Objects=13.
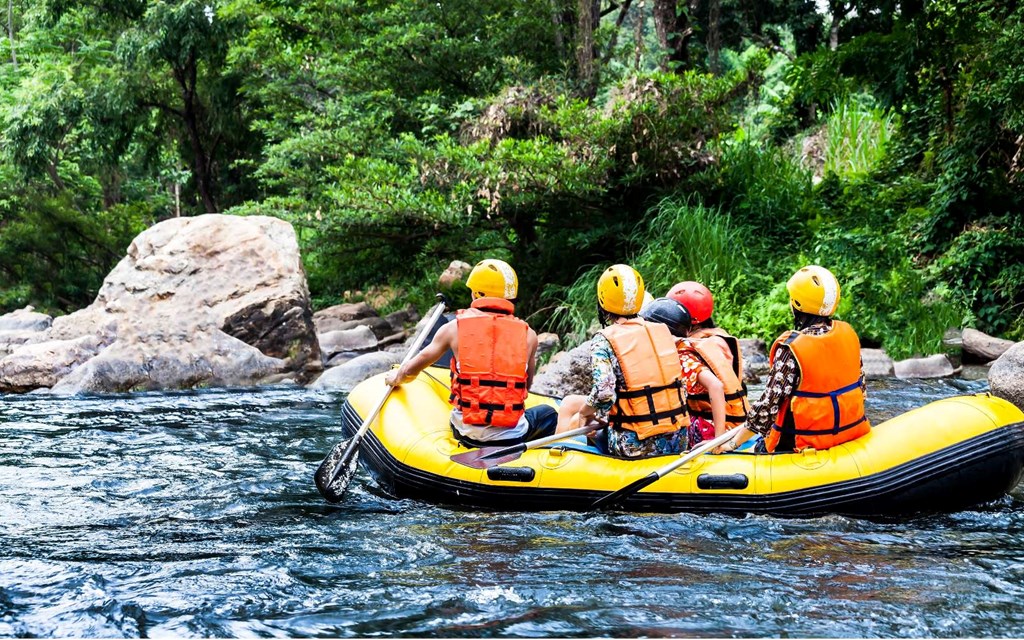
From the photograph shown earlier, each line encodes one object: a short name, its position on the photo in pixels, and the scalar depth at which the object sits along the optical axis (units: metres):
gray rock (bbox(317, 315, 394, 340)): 13.38
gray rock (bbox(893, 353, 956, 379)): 8.80
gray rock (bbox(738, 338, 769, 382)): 8.93
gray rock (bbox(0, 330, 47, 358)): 11.64
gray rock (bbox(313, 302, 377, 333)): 14.14
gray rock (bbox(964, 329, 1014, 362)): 9.03
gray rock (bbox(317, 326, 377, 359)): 11.71
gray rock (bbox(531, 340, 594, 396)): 7.75
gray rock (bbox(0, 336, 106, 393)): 9.27
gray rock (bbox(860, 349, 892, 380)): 8.88
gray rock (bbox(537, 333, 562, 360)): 10.19
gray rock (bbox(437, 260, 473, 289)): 13.58
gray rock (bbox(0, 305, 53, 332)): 14.08
